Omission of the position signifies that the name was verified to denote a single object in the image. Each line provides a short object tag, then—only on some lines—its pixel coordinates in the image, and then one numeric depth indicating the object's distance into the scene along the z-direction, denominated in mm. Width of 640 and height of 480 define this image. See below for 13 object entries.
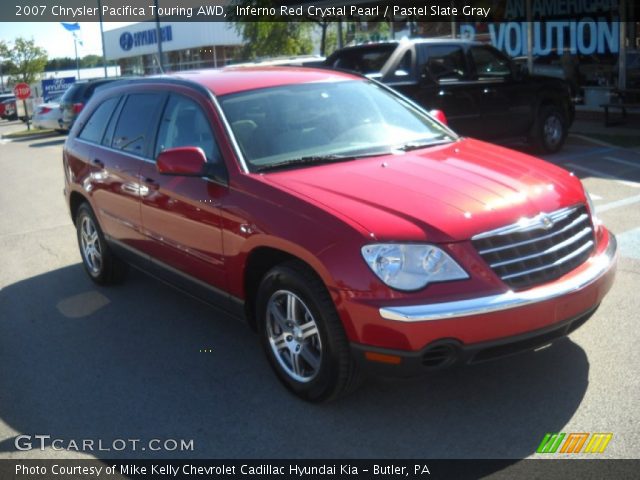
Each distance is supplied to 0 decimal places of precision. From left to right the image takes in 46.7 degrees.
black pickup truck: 10609
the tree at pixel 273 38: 30859
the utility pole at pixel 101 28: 35144
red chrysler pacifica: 3432
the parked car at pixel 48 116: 23203
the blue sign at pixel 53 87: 33969
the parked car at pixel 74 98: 21312
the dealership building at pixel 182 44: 46031
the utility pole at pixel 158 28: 25934
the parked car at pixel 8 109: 39781
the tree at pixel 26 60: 51812
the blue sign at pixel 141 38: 48469
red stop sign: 30778
